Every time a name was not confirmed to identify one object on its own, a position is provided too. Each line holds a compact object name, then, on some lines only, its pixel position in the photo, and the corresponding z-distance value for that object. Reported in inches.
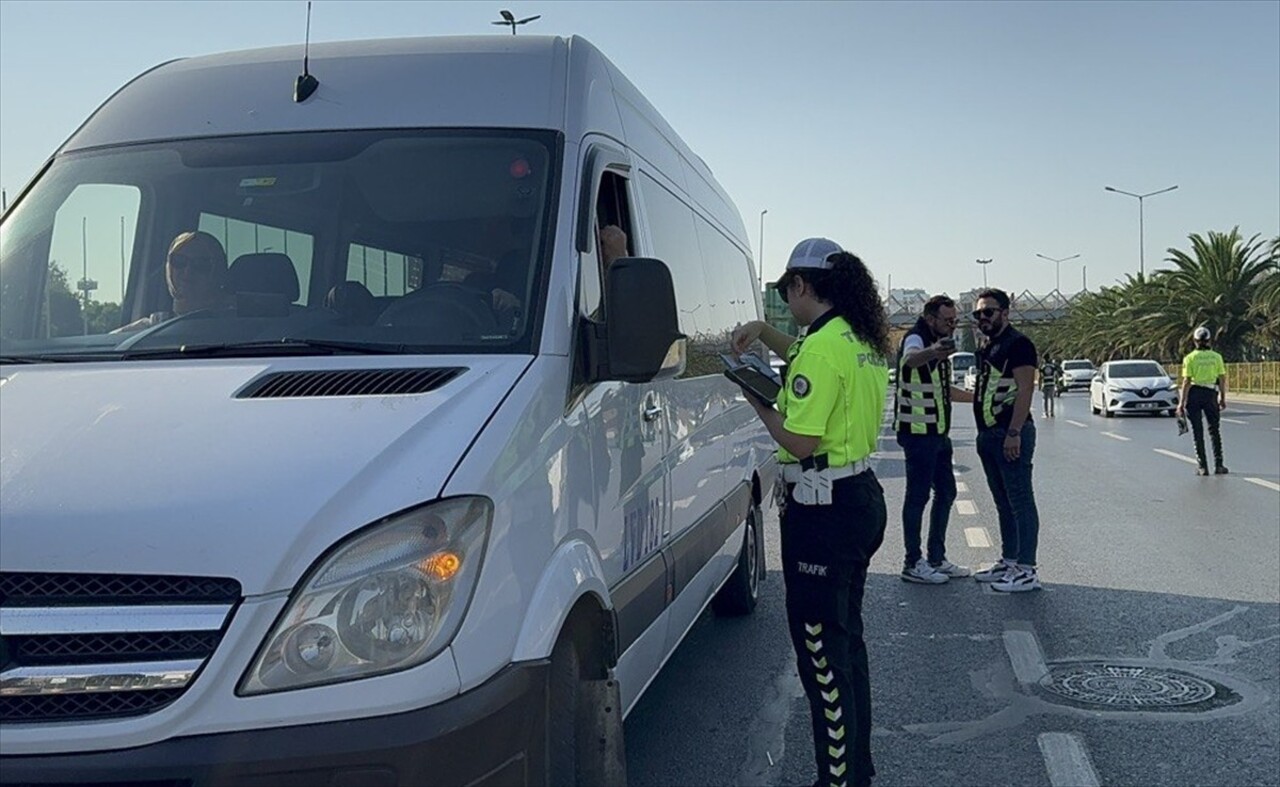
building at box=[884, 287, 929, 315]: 4100.9
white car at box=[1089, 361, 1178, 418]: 1310.3
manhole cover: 237.6
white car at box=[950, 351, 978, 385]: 2116.8
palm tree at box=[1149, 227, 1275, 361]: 2112.5
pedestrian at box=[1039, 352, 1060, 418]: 1360.7
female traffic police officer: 177.2
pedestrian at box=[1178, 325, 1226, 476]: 613.3
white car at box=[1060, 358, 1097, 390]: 2379.4
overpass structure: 4468.5
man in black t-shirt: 337.4
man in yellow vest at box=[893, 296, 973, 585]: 350.6
